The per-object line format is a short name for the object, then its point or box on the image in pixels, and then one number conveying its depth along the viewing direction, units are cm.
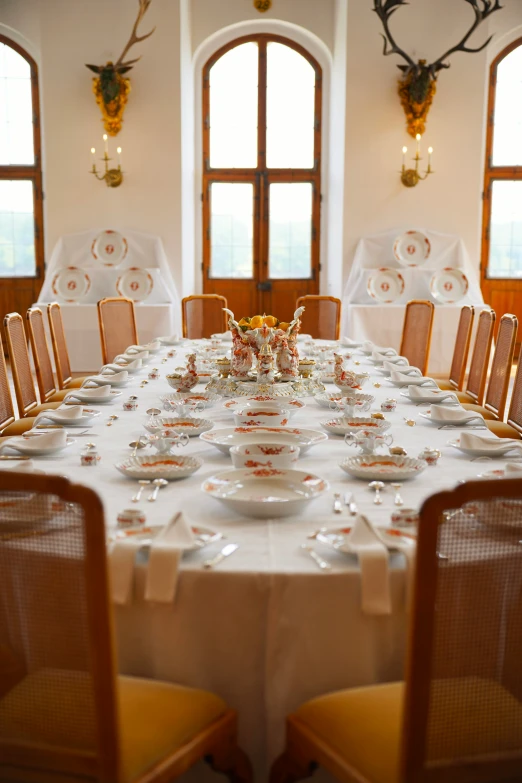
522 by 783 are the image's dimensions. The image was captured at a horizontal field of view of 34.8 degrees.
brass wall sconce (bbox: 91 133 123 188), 768
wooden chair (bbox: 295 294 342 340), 595
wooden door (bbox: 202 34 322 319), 841
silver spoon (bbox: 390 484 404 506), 185
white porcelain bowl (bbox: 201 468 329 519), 171
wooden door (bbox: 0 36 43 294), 830
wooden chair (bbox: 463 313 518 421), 373
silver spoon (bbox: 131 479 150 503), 187
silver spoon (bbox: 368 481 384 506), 192
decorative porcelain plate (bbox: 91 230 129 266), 779
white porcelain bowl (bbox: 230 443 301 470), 205
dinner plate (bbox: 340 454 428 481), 202
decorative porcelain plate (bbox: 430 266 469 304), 762
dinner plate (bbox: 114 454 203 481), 203
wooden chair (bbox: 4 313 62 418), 368
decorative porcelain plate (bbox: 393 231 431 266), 779
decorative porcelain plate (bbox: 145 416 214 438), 257
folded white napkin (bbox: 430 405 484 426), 272
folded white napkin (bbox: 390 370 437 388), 359
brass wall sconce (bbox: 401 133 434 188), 770
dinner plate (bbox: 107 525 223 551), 156
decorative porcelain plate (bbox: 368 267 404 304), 767
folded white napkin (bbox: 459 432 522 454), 230
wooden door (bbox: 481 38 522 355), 840
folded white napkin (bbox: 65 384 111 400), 318
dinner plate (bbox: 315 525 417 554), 152
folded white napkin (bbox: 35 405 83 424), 272
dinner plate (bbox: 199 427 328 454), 230
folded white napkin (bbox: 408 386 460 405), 317
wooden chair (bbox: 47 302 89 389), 463
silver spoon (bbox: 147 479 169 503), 188
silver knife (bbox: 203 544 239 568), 148
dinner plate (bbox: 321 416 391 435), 258
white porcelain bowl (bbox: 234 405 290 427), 266
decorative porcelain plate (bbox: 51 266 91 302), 762
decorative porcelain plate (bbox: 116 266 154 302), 769
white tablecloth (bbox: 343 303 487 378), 722
